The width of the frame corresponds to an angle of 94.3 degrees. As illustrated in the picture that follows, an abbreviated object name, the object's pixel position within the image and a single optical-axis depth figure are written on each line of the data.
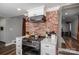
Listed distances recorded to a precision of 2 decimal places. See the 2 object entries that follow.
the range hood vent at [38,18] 1.57
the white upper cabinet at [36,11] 1.58
